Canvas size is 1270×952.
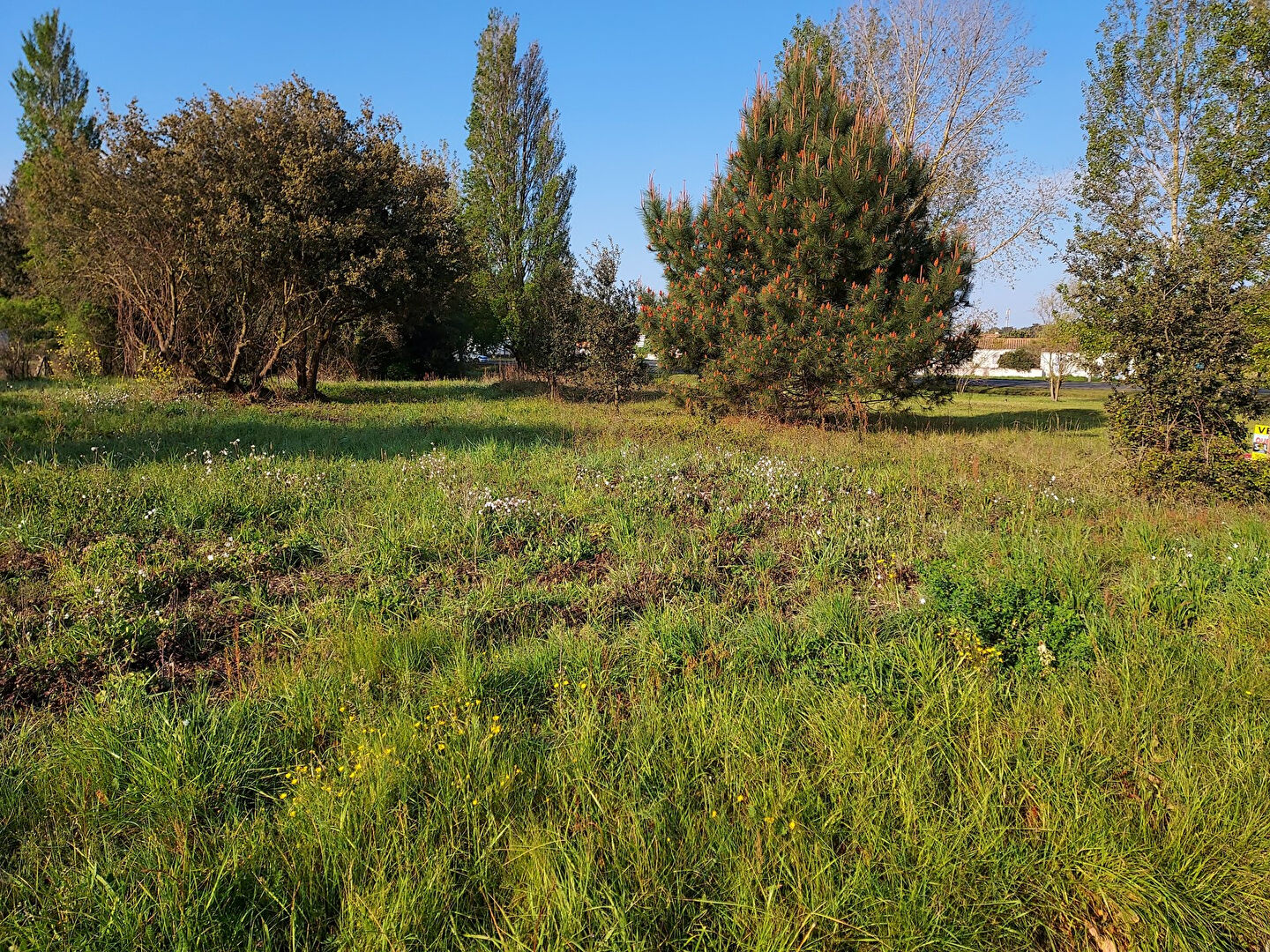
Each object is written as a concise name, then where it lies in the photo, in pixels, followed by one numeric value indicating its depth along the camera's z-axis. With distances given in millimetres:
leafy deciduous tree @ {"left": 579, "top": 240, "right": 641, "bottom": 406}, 16234
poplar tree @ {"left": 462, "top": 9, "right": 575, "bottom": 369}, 26391
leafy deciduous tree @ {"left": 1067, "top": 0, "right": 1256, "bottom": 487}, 6531
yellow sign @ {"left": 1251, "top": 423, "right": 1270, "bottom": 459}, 6320
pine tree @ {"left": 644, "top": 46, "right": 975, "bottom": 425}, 10898
